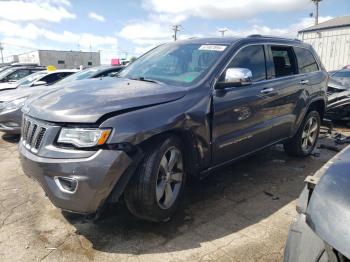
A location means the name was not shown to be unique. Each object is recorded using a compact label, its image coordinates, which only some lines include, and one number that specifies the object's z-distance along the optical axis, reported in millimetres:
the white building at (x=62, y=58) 50606
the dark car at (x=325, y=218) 1277
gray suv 2549
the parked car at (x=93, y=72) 7578
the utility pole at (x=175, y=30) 47816
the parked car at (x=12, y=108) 6246
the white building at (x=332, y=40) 23109
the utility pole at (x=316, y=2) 44928
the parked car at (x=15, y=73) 12578
